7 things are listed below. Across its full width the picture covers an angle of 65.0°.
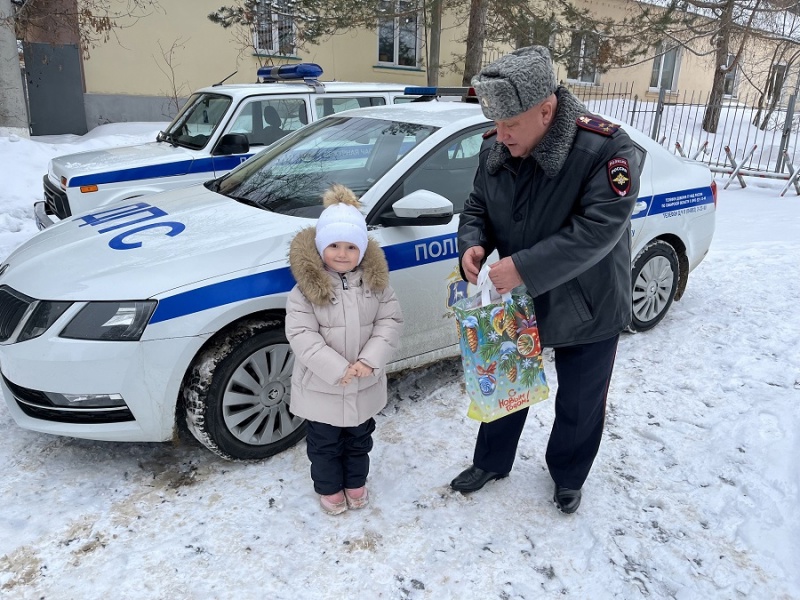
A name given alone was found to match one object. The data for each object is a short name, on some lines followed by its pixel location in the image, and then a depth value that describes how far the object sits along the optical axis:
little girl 2.34
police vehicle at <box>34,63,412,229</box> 5.43
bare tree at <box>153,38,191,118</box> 14.15
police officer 2.04
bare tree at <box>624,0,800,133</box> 15.46
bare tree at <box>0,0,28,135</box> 10.35
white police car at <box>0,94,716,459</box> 2.55
